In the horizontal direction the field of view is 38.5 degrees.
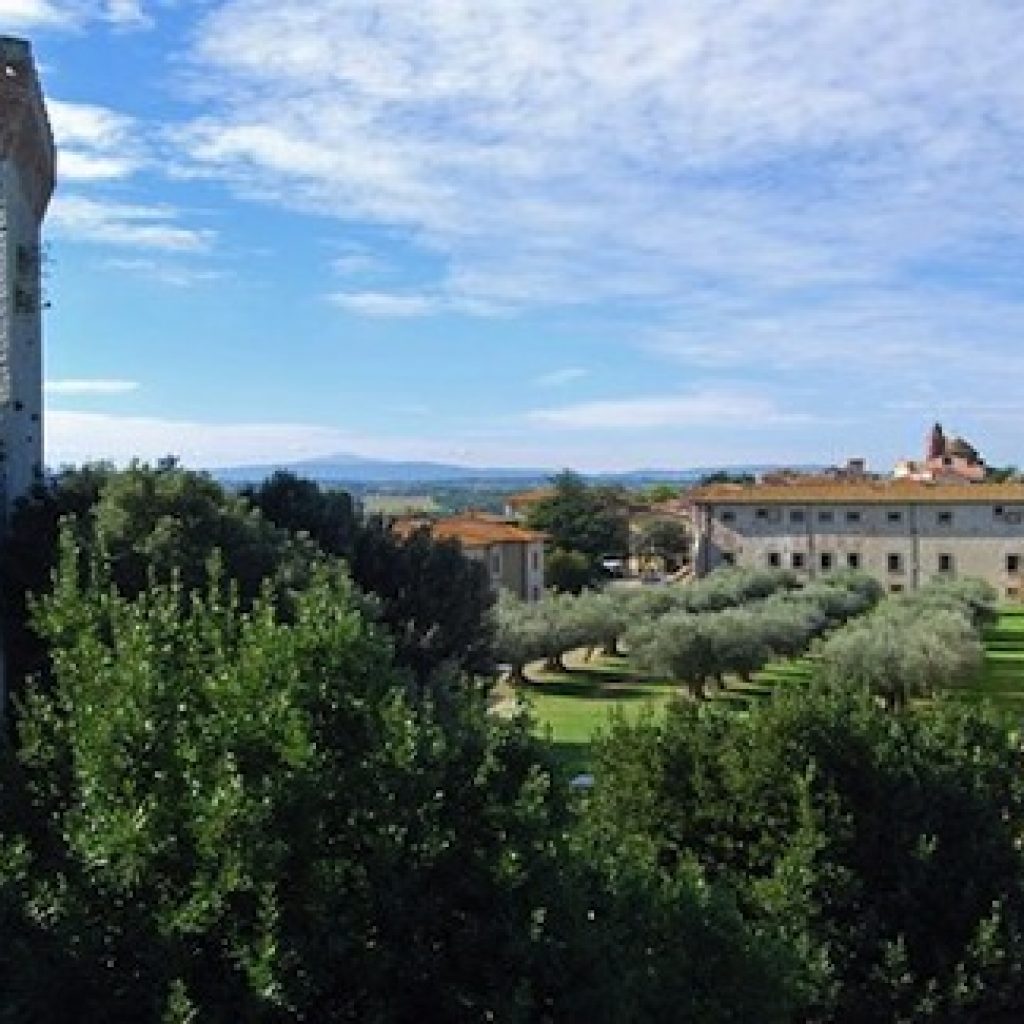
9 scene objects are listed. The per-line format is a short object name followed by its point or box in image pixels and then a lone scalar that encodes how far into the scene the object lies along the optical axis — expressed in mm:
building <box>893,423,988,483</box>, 122000
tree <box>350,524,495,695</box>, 30891
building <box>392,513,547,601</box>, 80062
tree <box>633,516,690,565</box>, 113438
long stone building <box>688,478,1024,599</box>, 87875
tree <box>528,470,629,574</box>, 96812
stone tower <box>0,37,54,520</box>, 22844
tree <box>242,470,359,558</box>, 30922
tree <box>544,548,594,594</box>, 88438
